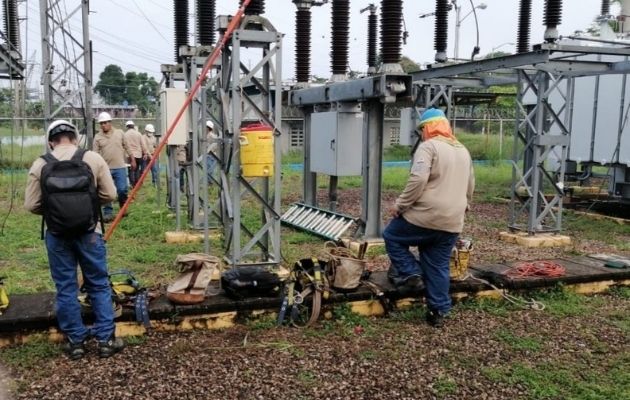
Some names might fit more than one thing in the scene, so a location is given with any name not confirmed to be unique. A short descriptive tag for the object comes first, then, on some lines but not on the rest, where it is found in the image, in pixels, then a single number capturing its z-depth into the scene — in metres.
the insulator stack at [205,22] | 9.67
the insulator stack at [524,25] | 12.45
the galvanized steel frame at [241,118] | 6.62
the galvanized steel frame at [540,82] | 9.48
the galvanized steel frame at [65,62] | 12.63
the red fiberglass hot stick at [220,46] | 6.14
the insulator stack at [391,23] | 8.87
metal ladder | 10.37
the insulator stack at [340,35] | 10.96
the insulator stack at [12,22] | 14.45
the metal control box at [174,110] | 10.05
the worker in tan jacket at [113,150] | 11.62
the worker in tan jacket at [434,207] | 5.75
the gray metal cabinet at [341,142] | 10.34
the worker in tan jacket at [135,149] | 16.52
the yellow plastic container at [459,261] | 6.68
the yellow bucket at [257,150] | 6.63
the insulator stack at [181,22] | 11.19
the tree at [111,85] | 67.38
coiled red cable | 7.14
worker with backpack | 4.72
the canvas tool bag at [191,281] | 5.66
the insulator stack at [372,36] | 15.69
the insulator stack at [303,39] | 11.80
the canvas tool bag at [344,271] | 6.17
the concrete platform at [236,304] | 5.28
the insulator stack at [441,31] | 12.52
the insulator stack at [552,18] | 9.48
